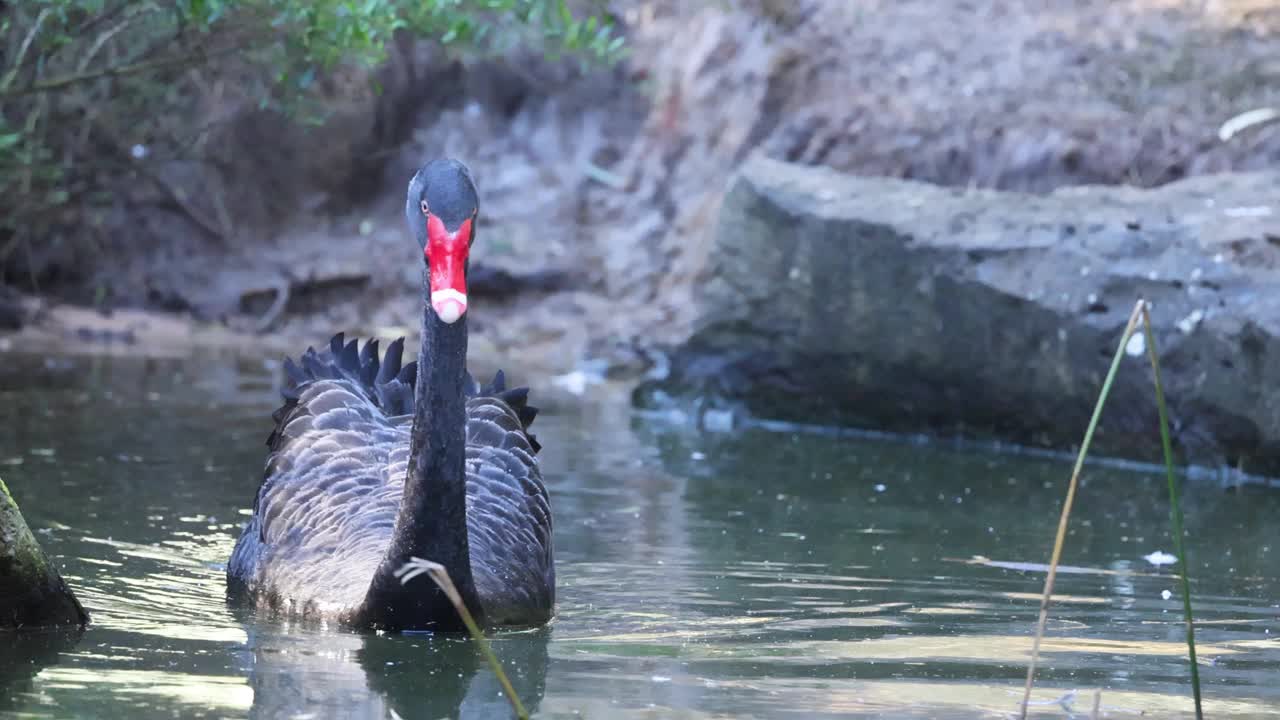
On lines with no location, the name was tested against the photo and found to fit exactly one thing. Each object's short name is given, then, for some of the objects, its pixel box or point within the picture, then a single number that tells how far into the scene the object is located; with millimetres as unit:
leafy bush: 16078
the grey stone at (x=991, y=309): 18453
